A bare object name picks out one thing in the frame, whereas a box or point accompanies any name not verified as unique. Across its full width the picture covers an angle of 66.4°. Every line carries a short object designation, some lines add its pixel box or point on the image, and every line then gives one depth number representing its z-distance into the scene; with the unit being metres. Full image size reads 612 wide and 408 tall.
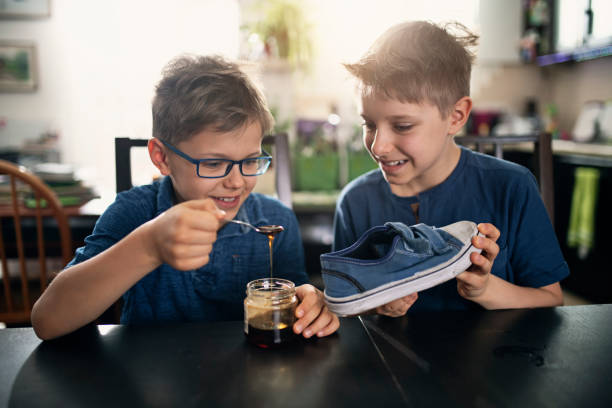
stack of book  2.11
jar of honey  0.67
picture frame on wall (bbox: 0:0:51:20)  3.62
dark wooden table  0.54
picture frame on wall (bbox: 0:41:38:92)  3.70
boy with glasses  0.76
